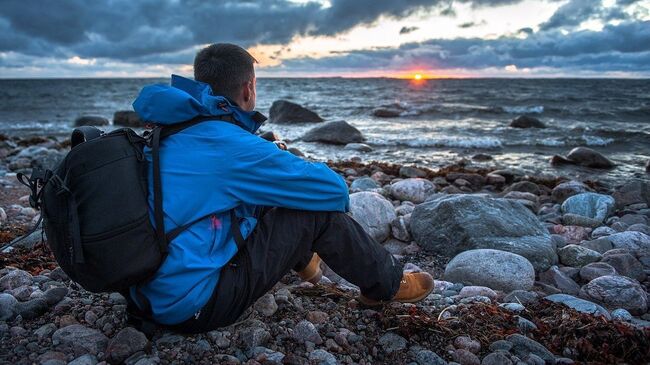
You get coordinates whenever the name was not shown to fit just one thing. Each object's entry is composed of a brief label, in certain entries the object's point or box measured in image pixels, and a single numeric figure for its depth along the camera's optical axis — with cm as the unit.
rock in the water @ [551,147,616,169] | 1299
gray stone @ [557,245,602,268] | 550
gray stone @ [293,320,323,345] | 315
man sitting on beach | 262
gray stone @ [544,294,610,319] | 394
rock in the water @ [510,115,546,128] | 2153
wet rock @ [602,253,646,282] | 520
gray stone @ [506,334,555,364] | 304
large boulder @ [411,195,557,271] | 552
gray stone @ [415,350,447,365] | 301
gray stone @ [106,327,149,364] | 279
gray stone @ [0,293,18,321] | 322
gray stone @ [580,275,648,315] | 442
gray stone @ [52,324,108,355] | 290
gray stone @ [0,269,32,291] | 388
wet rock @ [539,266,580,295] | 490
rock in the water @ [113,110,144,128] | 2561
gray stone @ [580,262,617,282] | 505
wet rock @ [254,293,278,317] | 344
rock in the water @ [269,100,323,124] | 2375
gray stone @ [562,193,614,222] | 764
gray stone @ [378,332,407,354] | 314
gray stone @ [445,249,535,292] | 468
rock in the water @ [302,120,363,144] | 1747
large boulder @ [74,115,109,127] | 2494
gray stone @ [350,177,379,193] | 941
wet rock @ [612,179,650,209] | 863
